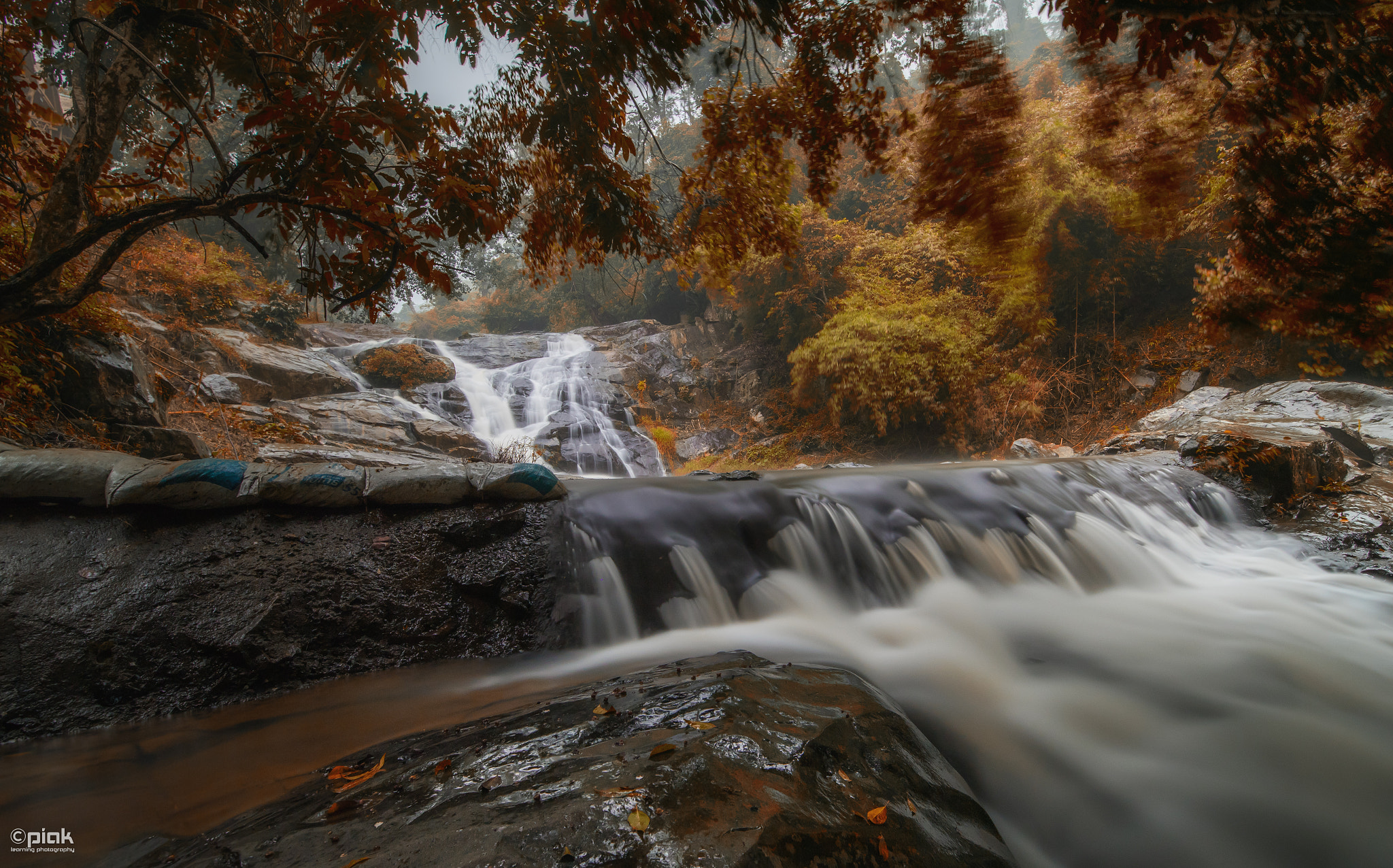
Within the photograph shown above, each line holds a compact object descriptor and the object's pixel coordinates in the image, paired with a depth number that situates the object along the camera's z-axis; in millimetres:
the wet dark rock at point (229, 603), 2141
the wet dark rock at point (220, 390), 7246
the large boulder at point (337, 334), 13805
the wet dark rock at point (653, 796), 905
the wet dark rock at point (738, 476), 5086
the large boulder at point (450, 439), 9266
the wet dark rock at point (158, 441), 4242
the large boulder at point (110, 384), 4086
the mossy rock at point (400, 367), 12023
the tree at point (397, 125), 2229
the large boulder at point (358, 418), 8047
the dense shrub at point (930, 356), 10172
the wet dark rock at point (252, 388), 8273
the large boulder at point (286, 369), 9086
